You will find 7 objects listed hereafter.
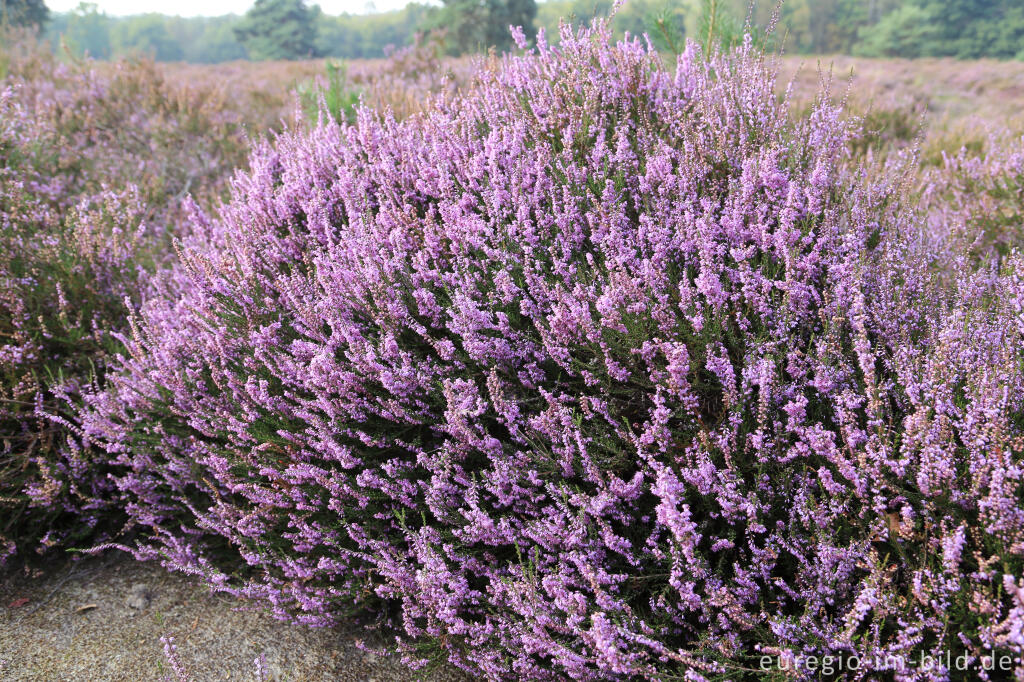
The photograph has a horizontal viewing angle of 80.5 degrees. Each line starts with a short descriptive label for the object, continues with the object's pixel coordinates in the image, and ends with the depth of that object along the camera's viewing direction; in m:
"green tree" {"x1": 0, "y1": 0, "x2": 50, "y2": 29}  25.05
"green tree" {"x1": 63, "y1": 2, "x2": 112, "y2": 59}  64.87
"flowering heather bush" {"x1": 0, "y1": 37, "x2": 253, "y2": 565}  2.37
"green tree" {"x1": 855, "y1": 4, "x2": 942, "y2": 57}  34.97
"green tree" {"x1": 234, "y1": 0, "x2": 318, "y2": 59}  40.91
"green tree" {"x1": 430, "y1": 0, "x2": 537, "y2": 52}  23.56
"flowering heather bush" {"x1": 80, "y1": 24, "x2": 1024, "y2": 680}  1.39
